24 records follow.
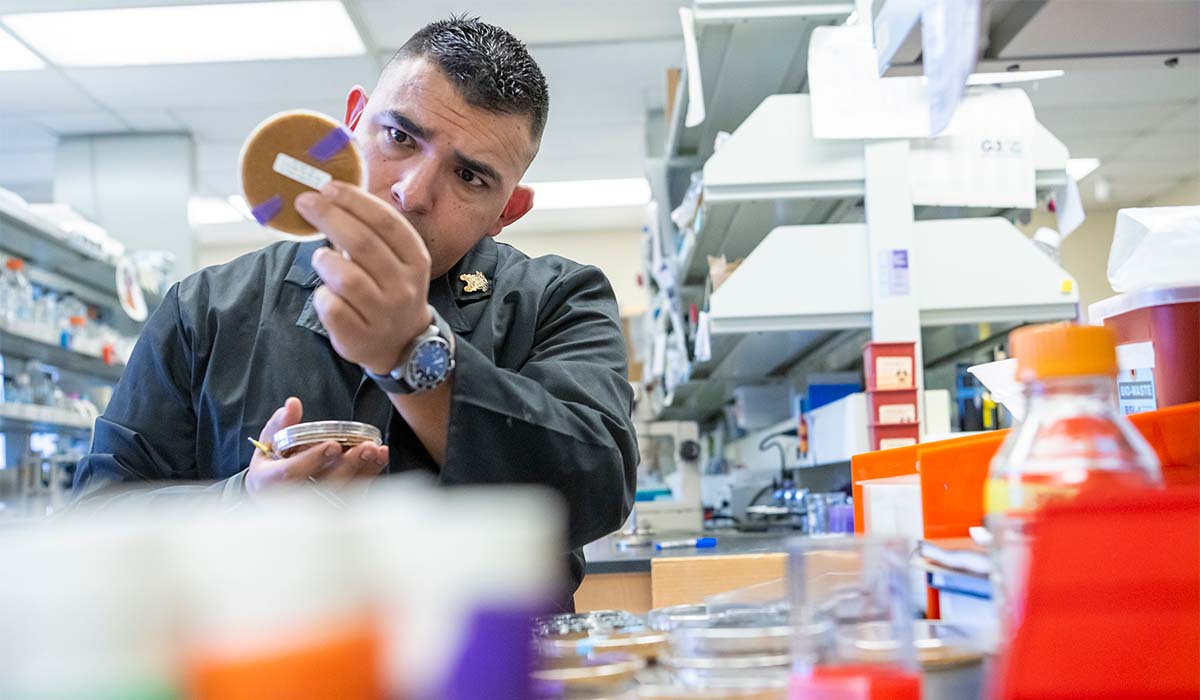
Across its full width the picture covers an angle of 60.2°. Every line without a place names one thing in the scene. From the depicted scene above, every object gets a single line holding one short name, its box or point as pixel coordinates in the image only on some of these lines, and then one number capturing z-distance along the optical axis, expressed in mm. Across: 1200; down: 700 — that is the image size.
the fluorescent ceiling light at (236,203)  7581
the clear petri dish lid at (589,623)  780
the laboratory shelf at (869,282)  2672
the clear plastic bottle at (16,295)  4284
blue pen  3059
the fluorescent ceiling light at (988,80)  2908
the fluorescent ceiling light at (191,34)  4566
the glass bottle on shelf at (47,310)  5027
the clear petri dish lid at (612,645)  687
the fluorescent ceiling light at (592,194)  7566
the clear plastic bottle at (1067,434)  590
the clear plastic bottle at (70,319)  4801
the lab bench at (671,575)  2680
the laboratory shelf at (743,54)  2758
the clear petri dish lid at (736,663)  609
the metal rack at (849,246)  2676
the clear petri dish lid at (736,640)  626
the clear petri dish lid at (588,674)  596
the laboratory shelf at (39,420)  4324
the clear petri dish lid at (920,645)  553
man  1153
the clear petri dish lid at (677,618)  699
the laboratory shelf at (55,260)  4449
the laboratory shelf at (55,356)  4648
